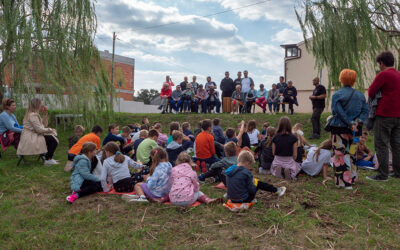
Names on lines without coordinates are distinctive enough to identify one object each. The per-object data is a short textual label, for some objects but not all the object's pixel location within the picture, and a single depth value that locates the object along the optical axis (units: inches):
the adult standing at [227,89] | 700.0
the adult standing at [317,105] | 465.6
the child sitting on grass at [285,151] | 250.4
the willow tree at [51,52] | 357.7
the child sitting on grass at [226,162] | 234.5
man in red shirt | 208.8
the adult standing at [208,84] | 693.9
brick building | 1669.5
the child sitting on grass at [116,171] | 215.5
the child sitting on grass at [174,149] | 292.8
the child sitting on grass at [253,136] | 381.4
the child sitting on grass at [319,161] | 252.5
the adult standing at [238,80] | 689.0
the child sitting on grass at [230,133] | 316.2
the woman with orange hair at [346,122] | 201.5
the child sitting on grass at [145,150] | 285.7
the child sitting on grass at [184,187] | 185.5
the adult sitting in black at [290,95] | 607.5
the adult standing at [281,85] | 644.9
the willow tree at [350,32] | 425.7
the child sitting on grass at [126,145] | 329.4
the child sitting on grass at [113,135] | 303.4
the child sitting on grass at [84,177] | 206.5
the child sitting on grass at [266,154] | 277.1
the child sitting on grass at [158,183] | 196.1
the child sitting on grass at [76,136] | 305.1
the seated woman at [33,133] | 291.9
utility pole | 459.2
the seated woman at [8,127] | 314.5
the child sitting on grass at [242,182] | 177.2
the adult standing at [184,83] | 700.7
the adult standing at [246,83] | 670.5
